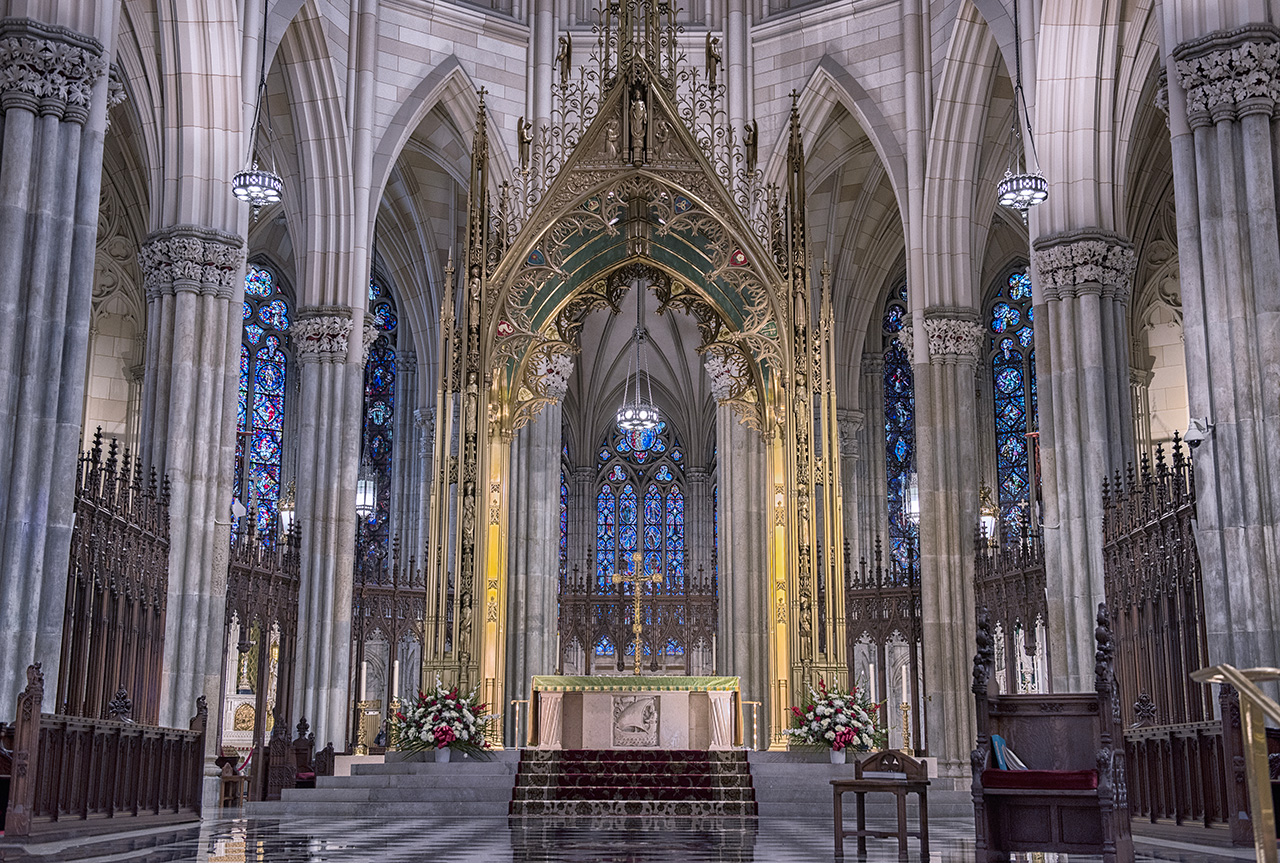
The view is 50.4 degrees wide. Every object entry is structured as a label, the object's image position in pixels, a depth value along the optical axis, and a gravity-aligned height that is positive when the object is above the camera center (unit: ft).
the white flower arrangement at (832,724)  52.11 -0.53
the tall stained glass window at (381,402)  105.09 +23.57
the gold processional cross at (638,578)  62.07 +6.15
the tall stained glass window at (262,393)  99.30 +23.12
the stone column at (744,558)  78.48 +8.72
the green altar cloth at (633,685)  55.47 +0.98
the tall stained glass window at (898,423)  104.06 +21.88
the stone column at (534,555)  79.92 +9.10
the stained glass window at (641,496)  130.52 +20.18
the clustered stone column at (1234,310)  39.55 +11.94
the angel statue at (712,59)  57.16 +27.80
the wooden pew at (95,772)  34.06 -1.86
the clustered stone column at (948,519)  68.39 +9.72
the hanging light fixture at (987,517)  73.72 +10.39
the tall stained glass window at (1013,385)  99.35 +23.55
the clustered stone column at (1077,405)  56.29 +12.88
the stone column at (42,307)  38.78 +11.66
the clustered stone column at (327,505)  68.44 +10.31
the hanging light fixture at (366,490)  101.50 +16.26
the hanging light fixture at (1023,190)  53.52 +20.13
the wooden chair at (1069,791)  28.45 -1.68
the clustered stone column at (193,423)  54.60 +11.67
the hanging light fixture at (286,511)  76.86 +11.02
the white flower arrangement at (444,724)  52.16 -0.59
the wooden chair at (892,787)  31.01 -1.74
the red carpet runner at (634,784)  49.52 -2.78
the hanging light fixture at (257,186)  54.03 +20.48
